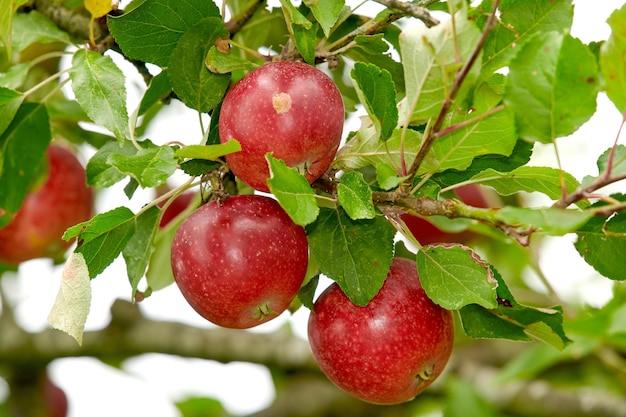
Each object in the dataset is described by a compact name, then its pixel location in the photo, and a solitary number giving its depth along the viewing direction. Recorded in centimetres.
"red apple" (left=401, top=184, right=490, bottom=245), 156
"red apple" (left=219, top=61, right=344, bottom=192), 117
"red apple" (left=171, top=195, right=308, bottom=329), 119
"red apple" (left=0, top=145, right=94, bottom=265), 152
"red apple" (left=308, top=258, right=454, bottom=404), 121
